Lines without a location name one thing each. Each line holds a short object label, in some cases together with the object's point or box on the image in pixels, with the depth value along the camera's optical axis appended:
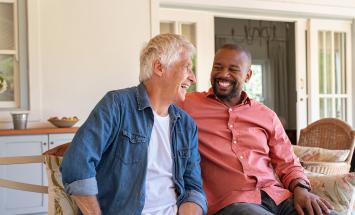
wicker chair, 3.18
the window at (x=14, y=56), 3.92
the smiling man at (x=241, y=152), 1.87
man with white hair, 1.43
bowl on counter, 3.73
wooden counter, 3.46
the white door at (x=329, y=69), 5.49
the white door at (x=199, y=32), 4.77
